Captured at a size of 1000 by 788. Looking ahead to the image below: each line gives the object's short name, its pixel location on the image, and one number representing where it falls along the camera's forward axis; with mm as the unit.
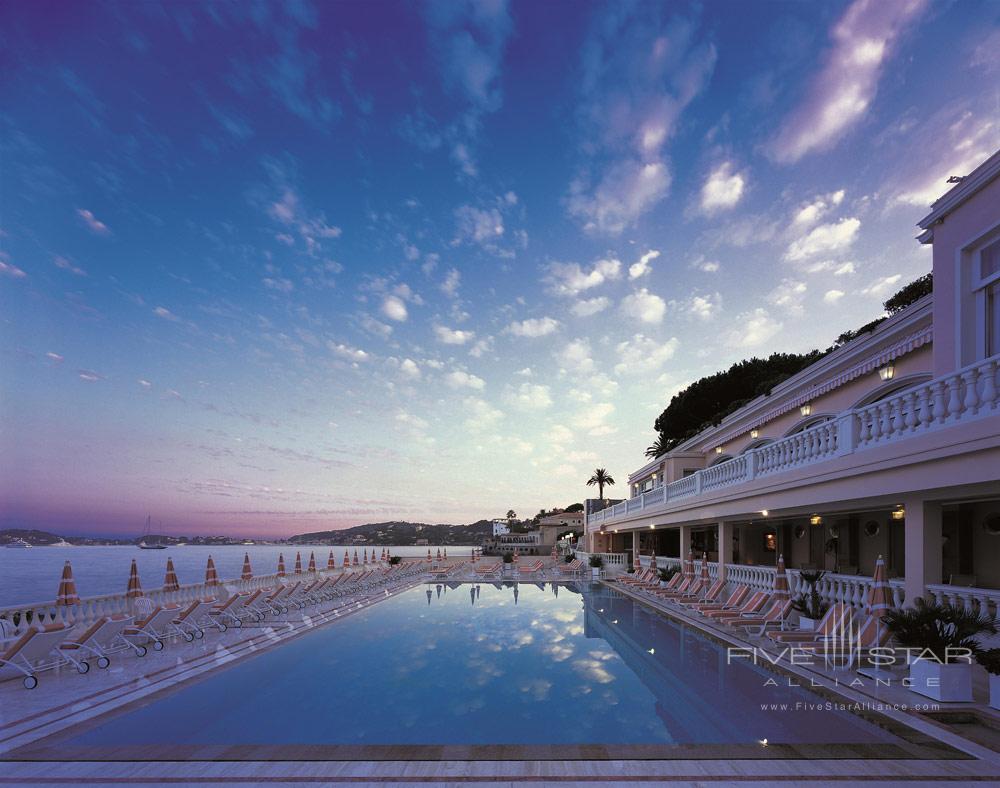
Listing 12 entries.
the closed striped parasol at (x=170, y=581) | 13145
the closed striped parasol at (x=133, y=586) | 11859
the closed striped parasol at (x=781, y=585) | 11211
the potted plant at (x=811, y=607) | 10555
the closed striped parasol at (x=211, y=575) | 15227
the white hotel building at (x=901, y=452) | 6992
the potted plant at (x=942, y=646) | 6273
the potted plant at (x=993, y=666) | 5965
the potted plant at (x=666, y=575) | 19964
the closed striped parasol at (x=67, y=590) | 10289
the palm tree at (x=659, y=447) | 43231
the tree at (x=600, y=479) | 66819
